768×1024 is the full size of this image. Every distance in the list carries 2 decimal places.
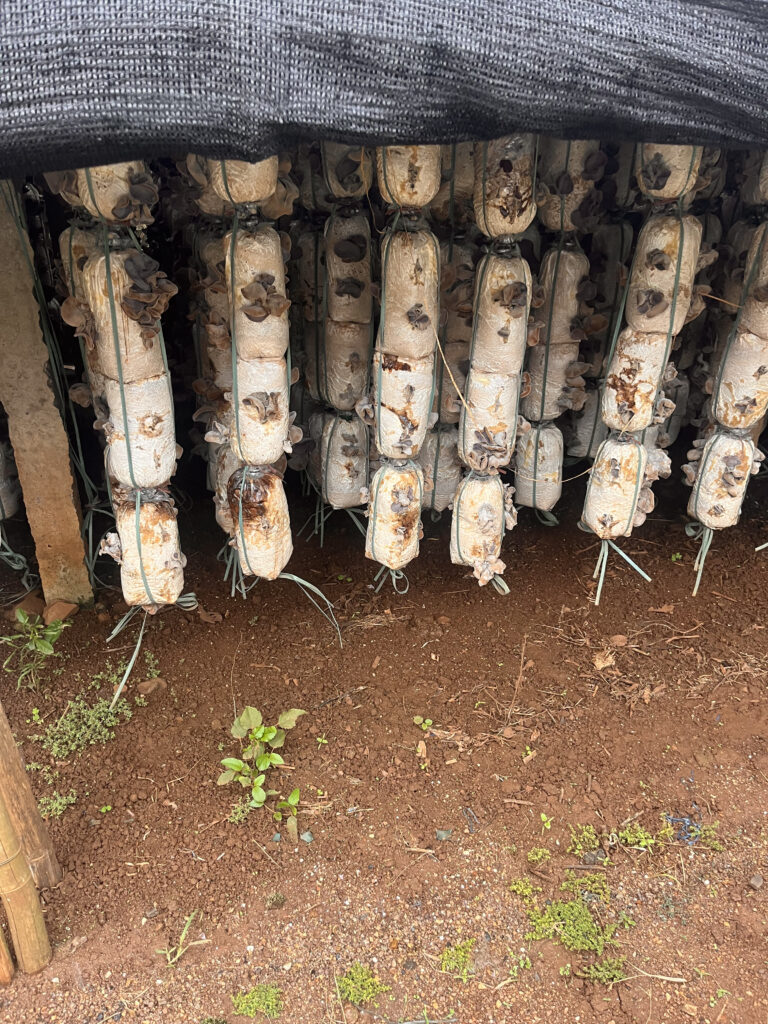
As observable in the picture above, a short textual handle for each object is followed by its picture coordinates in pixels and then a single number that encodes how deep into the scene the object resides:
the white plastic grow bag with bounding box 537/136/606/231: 1.75
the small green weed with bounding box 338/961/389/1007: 1.55
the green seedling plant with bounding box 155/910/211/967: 1.59
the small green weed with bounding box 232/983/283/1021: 1.53
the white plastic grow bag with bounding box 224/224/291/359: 1.57
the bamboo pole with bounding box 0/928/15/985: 1.53
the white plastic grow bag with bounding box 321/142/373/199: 1.68
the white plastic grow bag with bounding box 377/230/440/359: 1.64
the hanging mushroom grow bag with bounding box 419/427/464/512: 2.14
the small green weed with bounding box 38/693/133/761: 1.96
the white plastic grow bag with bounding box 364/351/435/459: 1.75
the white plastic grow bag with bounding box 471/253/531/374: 1.71
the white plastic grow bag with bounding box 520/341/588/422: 2.03
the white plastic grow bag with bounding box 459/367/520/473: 1.83
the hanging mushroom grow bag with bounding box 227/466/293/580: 1.82
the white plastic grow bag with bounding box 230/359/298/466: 1.68
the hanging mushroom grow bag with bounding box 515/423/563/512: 2.13
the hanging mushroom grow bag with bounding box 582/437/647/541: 1.97
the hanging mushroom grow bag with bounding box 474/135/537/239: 1.57
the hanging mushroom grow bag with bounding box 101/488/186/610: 1.80
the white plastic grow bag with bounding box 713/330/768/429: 1.89
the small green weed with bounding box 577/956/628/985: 1.57
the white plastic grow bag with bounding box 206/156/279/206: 1.43
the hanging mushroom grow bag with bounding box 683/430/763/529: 2.03
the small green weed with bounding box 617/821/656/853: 1.80
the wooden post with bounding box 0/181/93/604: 1.81
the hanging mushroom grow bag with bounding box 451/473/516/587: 1.98
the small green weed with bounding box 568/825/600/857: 1.80
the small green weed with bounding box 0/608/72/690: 2.13
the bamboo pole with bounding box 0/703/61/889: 1.44
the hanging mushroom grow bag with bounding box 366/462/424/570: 1.91
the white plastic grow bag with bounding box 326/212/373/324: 1.80
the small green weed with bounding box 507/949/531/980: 1.59
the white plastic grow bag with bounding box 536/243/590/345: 1.92
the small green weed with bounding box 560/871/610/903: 1.72
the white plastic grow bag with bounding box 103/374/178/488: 1.67
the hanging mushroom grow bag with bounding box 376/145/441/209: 1.48
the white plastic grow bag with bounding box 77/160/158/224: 1.43
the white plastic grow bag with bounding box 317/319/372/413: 1.93
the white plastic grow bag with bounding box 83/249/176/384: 1.54
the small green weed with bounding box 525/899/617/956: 1.63
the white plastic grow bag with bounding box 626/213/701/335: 1.71
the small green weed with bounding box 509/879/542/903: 1.71
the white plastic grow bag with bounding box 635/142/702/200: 1.58
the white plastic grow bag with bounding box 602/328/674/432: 1.82
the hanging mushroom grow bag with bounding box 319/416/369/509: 2.09
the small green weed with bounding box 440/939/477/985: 1.59
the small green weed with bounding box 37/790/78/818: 1.81
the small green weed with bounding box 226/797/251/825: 1.83
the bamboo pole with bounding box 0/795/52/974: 1.41
